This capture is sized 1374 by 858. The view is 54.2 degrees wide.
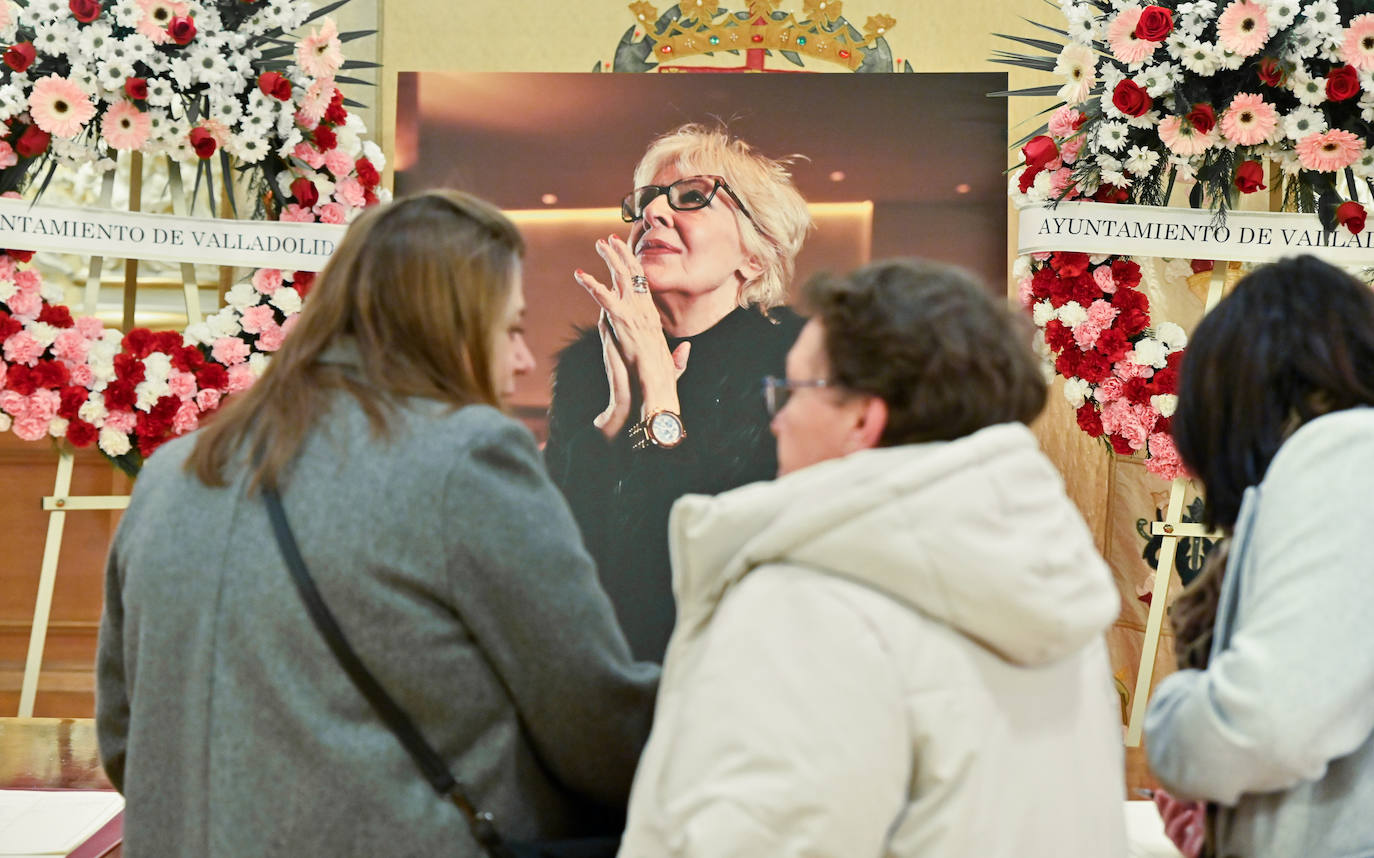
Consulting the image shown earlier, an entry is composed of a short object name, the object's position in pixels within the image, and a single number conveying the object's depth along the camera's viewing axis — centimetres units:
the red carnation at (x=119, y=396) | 425
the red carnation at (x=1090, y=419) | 433
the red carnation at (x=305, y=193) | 443
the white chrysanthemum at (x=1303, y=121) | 390
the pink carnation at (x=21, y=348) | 418
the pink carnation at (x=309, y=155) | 446
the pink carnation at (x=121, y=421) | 425
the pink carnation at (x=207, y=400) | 432
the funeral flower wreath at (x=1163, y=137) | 389
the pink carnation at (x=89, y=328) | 430
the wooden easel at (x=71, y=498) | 413
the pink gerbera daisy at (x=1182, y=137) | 399
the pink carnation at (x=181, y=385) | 430
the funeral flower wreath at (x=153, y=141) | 411
